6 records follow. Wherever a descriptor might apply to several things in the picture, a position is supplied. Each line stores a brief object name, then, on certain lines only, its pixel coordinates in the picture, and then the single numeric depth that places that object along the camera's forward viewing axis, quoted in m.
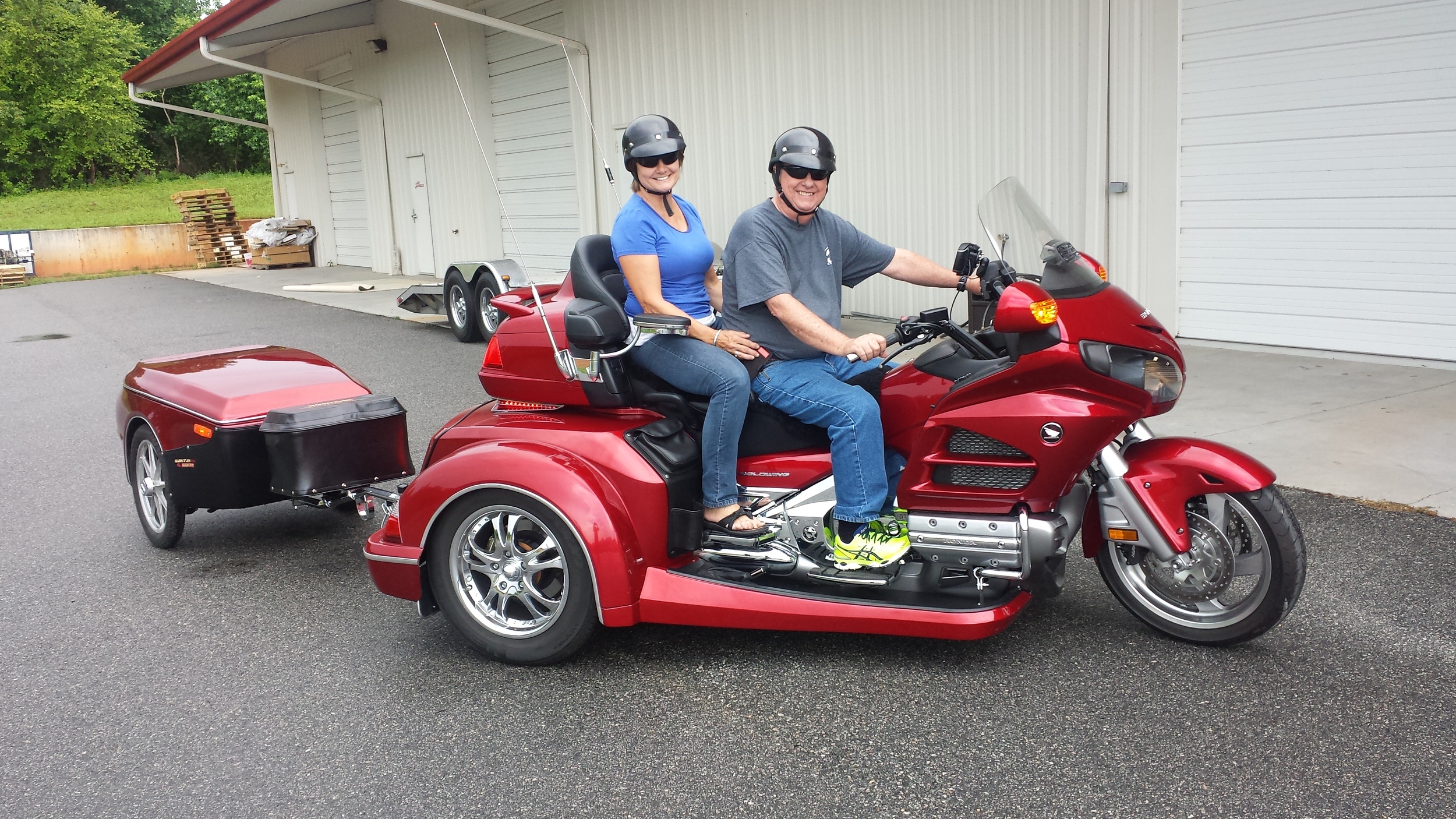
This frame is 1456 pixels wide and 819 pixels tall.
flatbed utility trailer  12.33
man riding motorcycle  3.87
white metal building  8.14
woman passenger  4.01
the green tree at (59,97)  48.09
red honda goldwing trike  3.59
